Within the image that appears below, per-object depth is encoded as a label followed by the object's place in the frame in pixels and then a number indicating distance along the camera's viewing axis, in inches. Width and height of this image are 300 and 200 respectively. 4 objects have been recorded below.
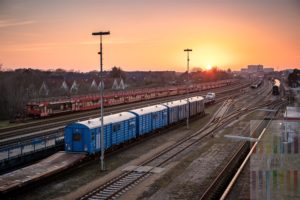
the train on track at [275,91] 4665.8
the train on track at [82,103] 2319.1
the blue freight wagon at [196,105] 2248.5
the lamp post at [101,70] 1022.4
